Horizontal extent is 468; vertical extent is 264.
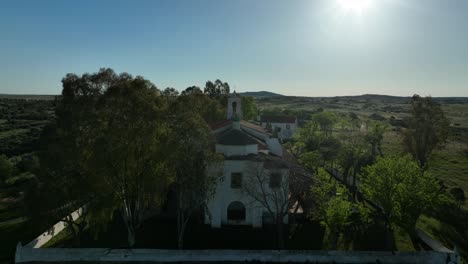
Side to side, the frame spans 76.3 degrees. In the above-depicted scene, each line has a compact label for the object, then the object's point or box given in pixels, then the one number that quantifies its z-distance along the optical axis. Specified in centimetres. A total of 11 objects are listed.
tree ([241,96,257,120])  6312
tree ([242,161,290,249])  2412
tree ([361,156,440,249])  2169
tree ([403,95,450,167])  3972
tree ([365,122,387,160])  4741
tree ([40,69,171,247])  1820
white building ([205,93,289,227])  2497
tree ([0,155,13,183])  4388
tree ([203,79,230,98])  6572
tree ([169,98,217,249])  2000
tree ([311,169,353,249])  2138
